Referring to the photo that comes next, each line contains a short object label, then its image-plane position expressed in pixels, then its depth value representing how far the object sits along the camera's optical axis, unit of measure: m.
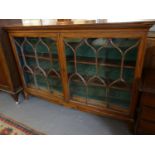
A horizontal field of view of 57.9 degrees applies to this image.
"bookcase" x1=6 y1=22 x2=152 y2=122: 1.10
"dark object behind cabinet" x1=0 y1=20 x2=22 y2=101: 1.56
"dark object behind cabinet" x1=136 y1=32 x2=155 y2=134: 1.03
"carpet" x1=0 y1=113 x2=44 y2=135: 1.40
